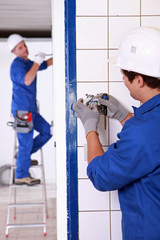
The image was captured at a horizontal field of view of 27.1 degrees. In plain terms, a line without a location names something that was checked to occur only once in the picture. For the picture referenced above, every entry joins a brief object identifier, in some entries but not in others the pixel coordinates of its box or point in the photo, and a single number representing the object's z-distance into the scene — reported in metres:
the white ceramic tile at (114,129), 1.82
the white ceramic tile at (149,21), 1.79
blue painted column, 1.77
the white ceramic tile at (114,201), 1.83
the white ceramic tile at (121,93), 1.81
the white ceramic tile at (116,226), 1.84
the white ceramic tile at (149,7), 1.79
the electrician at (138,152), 1.21
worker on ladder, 3.48
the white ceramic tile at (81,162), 1.81
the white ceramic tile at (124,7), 1.78
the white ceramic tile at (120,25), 1.78
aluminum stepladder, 3.27
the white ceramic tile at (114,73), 1.80
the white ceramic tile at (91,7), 1.77
